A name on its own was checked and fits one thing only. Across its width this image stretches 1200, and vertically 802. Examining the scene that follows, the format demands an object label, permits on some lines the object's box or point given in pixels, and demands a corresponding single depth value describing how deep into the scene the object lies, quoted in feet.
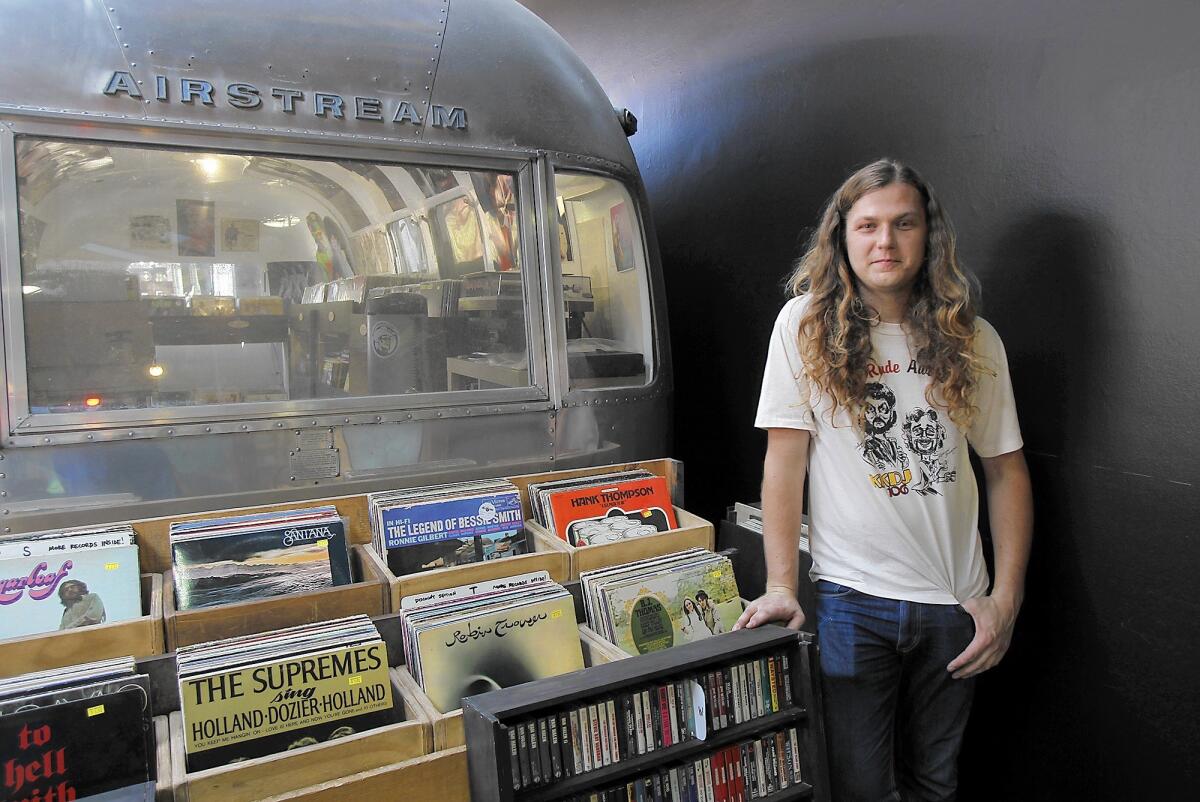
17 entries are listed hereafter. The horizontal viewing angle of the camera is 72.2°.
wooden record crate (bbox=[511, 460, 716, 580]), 8.39
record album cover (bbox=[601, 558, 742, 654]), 7.72
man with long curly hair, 6.33
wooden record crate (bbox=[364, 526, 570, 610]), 7.54
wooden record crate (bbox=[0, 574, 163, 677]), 6.21
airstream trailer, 8.20
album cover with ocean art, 7.32
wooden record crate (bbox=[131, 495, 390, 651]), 6.83
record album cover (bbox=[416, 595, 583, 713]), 6.70
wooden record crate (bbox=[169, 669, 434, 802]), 5.39
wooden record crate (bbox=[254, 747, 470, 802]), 5.57
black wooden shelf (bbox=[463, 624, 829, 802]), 5.03
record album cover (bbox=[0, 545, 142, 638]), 7.06
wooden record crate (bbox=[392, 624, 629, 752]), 6.16
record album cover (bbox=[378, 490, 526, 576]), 8.18
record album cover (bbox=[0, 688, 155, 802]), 5.36
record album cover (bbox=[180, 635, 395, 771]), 5.88
